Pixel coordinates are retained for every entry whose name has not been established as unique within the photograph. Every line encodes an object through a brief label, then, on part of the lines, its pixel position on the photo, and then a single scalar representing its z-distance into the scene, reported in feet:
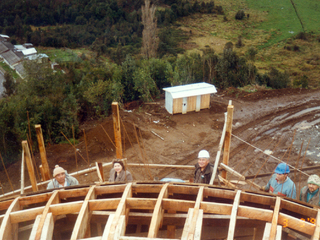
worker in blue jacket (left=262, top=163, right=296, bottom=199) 16.37
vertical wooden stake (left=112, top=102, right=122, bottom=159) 22.26
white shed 48.08
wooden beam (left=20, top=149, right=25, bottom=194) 19.97
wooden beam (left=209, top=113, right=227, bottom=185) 18.98
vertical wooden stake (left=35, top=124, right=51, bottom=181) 22.77
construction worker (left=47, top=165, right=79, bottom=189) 17.64
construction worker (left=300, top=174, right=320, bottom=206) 15.61
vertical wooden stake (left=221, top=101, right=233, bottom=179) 22.66
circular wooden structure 13.74
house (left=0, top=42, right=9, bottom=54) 141.38
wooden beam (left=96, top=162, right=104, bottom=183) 23.32
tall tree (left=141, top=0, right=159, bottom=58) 89.20
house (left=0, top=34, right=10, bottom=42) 154.73
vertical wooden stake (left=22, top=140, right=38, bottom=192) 20.60
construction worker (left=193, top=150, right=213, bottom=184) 18.37
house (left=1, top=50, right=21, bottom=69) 128.74
